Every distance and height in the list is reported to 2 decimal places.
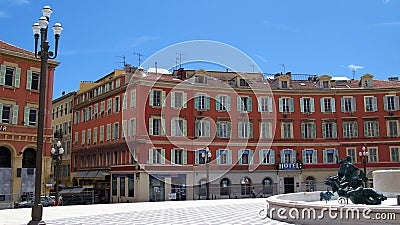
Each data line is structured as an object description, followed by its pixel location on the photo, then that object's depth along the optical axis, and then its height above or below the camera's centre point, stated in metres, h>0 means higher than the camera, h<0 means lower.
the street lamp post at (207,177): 38.94 -1.65
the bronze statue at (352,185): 15.79 -1.07
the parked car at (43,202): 29.84 -2.93
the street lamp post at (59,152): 27.11 +0.53
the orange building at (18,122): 31.61 +2.91
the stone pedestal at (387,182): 20.39 -1.13
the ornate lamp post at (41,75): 12.64 +2.59
